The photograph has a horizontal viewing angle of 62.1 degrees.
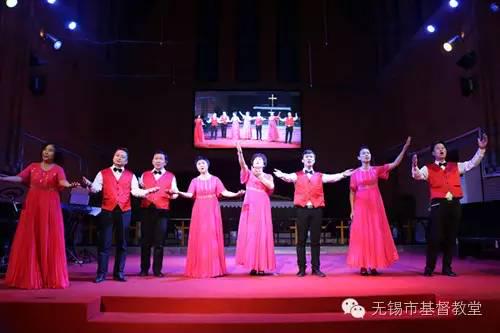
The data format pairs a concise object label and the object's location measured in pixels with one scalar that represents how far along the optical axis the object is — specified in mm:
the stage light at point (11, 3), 6996
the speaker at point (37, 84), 8195
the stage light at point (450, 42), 8359
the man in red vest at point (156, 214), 4934
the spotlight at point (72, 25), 8961
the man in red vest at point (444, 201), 4812
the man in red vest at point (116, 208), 4582
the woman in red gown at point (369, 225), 5023
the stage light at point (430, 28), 8914
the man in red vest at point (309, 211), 5016
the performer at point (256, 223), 5082
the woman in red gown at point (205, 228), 4980
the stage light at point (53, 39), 8602
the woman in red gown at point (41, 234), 4176
